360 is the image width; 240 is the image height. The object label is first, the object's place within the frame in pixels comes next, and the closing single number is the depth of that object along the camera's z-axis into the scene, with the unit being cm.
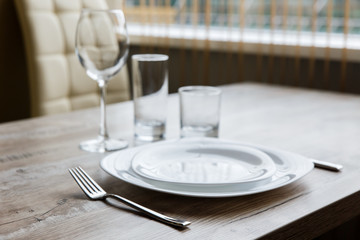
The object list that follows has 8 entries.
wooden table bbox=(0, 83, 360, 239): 94
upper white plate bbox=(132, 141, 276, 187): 104
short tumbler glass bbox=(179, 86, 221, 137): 121
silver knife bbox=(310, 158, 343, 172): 113
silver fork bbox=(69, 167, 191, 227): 94
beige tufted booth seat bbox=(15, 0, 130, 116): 193
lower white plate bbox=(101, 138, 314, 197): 101
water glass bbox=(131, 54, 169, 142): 125
